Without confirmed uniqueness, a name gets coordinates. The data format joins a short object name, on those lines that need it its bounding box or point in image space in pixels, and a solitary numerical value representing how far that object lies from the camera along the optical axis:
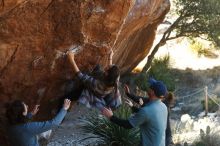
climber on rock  6.10
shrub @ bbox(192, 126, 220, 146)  7.92
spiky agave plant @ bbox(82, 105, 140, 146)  7.13
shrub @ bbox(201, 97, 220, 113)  12.46
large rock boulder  5.79
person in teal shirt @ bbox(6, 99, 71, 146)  4.51
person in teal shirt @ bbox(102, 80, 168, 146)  4.77
